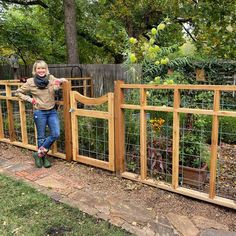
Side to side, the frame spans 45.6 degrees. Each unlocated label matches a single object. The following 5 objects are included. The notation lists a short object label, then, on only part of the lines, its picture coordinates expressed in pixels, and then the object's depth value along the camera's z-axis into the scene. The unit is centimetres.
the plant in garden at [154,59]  369
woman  380
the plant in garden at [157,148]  345
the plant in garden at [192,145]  336
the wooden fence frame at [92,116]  351
